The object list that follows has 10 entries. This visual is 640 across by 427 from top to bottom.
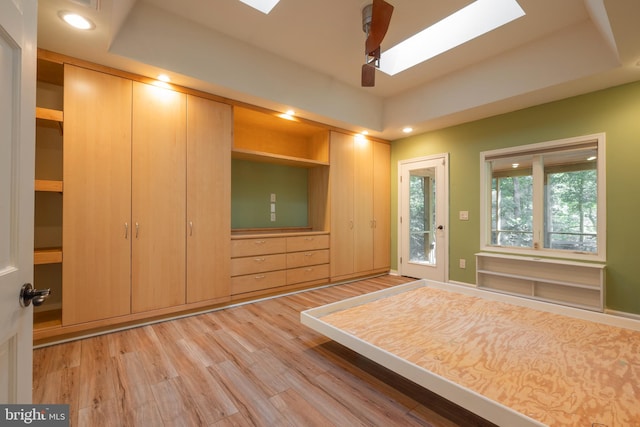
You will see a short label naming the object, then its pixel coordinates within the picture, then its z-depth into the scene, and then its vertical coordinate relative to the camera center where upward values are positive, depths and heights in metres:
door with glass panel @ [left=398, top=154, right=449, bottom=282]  4.39 -0.07
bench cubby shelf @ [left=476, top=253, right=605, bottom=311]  3.04 -0.81
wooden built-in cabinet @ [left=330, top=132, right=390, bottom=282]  4.32 +0.13
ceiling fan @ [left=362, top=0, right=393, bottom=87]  1.88 +1.35
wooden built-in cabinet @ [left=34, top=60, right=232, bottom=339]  2.36 +0.12
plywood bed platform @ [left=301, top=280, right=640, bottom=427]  1.28 -0.91
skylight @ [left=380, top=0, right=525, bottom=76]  2.62 +2.01
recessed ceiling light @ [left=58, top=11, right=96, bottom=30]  1.88 +1.39
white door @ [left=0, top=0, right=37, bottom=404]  0.76 +0.08
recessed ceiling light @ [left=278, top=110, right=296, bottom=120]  3.62 +1.35
